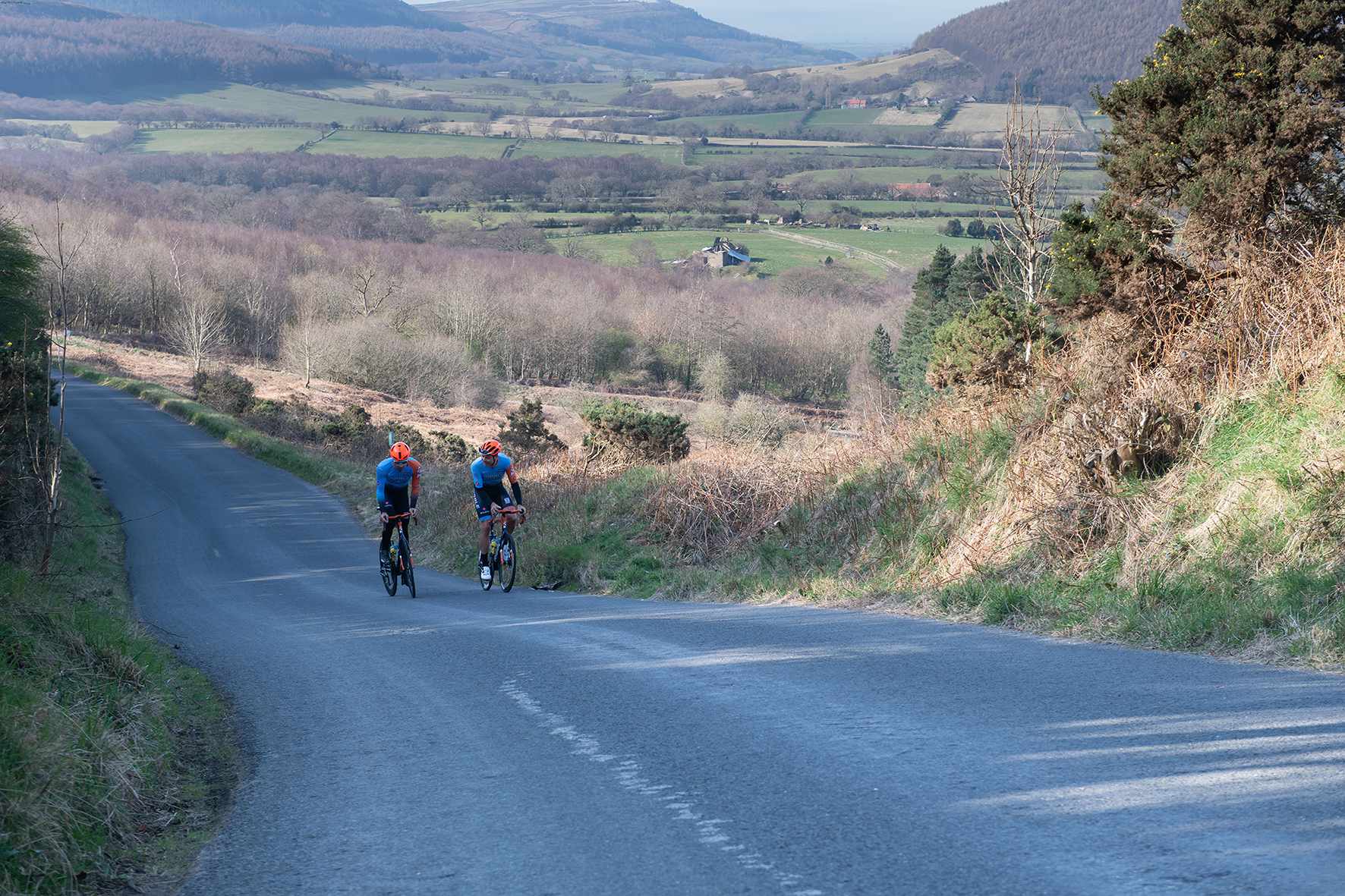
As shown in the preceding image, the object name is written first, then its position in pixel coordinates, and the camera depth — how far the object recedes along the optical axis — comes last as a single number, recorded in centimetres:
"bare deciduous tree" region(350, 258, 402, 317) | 9738
